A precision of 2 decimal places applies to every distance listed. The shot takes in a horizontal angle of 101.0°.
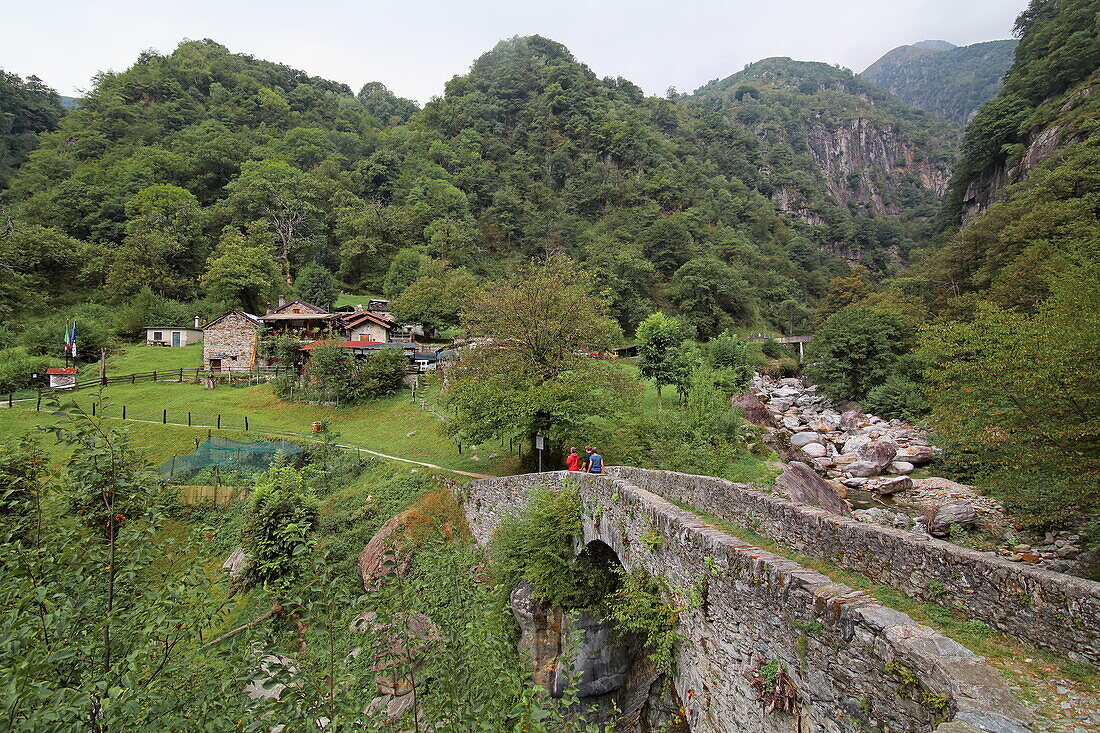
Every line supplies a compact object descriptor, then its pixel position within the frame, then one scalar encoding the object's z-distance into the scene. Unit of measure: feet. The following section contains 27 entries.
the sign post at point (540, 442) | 55.52
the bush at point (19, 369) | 98.53
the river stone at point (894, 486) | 69.82
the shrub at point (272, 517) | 47.50
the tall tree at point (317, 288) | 182.91
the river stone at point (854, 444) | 87.65
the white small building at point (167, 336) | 147.33
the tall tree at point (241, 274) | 160.15
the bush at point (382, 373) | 99.50
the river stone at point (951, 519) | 53.98
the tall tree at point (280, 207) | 211.41
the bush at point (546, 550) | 38.86
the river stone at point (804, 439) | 95.98
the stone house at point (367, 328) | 135.64
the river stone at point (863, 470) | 78.12
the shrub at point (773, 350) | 192.31
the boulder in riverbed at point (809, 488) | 56.59
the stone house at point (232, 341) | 126.21
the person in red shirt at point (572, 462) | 46.37
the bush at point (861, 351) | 116.78
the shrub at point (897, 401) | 99.45
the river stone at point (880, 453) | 79.51
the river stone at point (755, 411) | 106.99
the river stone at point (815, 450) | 88.84
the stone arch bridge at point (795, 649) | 13.42
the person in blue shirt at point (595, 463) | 45.93
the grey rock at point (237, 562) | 51.64
